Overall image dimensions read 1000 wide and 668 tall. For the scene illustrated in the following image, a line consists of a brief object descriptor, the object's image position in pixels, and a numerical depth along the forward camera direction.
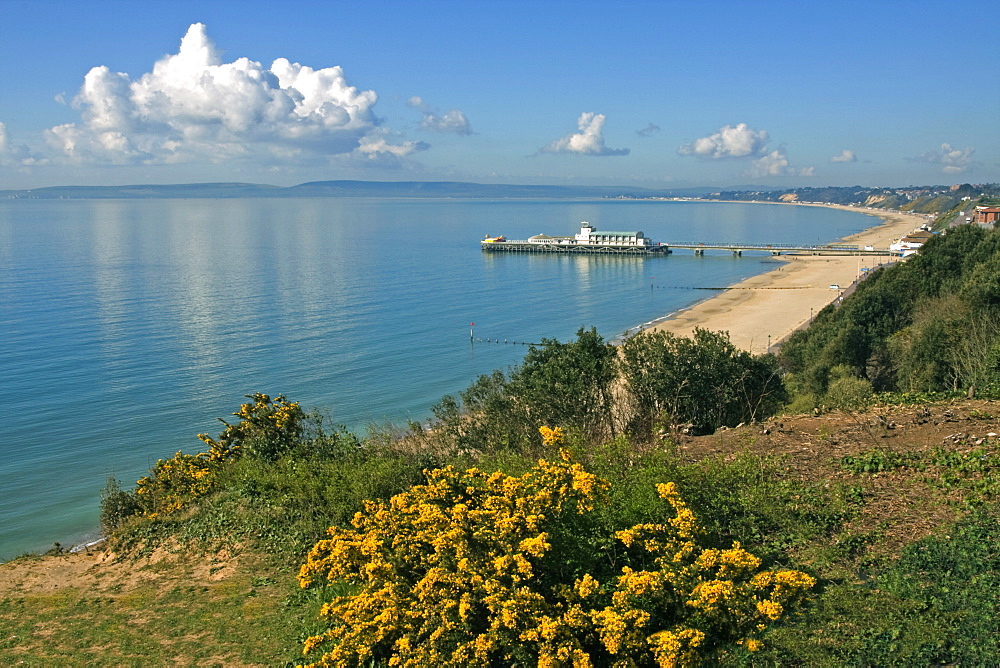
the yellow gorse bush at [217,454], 18.39
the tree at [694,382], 20.62
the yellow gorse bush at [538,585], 7.63
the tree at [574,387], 20.66
